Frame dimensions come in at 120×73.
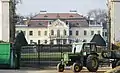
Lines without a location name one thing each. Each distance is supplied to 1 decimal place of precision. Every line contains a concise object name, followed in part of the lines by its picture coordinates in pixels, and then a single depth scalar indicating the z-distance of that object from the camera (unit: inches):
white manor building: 5511.8
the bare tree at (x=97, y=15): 5921.3
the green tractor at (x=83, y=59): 1217.4
